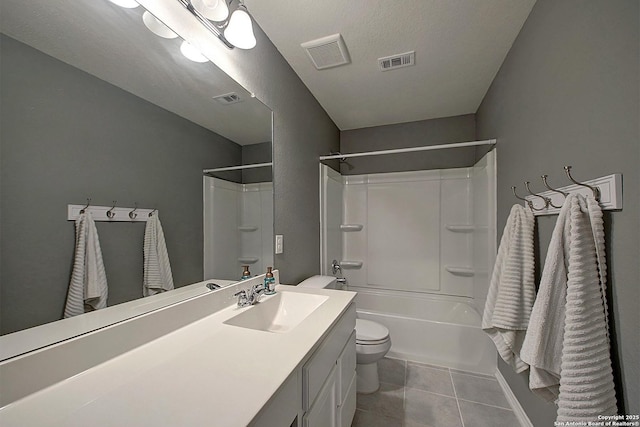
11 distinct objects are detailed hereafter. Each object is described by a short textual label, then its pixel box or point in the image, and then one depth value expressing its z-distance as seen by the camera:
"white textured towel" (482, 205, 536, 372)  1.17
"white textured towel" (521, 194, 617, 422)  0.75
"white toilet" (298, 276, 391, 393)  1.75
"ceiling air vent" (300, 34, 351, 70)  1.57
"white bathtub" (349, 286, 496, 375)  2.02
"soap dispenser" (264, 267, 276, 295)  1.35
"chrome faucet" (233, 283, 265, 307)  1.20
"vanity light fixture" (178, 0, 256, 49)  1.00
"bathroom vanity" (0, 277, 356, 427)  0.51
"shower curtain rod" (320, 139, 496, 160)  1.96
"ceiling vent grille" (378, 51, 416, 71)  1.73
